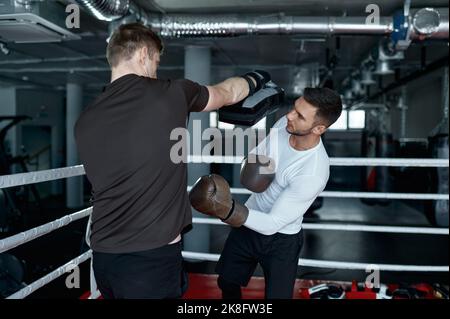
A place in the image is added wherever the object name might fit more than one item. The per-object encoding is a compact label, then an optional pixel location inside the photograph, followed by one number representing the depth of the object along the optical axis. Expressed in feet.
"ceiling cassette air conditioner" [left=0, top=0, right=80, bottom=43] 8.02
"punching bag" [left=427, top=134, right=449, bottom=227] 14.65
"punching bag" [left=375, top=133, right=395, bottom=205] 21.09
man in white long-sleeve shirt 5.55
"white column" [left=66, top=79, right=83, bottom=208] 23.95
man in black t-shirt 3.72
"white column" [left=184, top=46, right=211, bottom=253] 13.58
